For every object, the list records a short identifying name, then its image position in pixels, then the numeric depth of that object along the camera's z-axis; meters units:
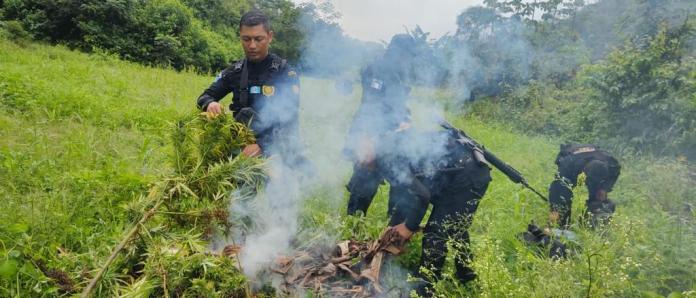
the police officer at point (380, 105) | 3.71
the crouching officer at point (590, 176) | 4.51
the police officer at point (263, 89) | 3.15
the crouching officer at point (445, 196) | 2.98
